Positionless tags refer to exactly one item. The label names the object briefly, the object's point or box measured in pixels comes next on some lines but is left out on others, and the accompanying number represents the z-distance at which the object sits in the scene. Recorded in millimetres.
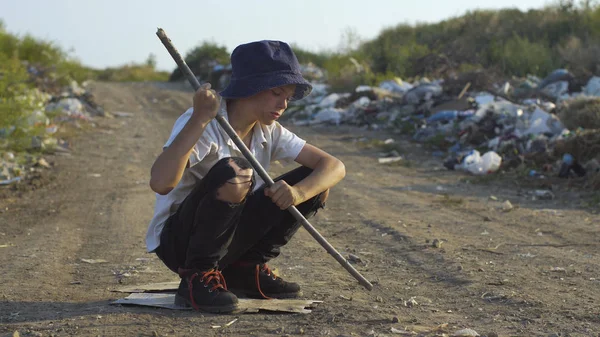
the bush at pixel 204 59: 27120
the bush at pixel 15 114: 9141
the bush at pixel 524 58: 17828
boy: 3104
